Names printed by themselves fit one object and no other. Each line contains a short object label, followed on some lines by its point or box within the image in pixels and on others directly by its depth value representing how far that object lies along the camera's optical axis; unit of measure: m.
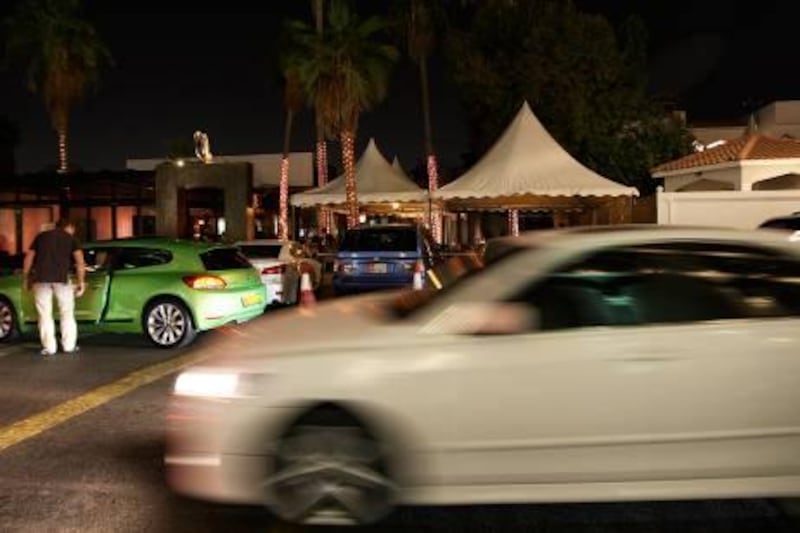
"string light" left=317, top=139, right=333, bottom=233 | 35.24
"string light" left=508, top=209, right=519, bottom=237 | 31.05
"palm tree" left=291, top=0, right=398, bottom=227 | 30.98
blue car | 16.83
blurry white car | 4.76
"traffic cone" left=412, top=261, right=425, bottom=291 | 15.49
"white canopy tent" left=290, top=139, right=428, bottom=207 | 26.41
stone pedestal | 28.05
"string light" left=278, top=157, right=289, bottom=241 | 32.69
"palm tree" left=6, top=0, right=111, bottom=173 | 36.22
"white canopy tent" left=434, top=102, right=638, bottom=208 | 22.34
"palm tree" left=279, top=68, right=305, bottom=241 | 32.81
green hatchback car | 11.98
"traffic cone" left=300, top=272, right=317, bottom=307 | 14.90
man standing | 11.30
